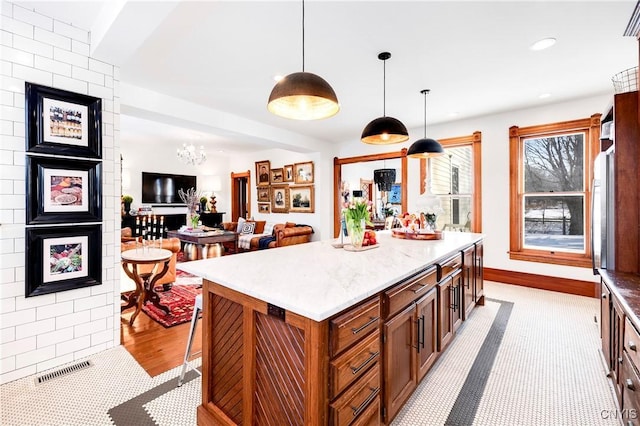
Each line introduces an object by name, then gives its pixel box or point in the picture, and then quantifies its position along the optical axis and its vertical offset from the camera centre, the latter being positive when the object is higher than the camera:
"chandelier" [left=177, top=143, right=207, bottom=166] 6.73 +1.37
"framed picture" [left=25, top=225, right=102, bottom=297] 2.24 -0.36
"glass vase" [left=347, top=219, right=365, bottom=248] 2.35 -0.14
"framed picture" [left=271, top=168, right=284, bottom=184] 8.04 +1.03
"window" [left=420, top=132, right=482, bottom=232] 5.10 +0.60
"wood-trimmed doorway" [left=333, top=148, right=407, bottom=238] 7.26 +0.94
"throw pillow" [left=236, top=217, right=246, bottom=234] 7.98 -0.31
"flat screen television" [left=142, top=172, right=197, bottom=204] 7.87 +0.74
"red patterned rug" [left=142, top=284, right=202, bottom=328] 3.23 -1.15
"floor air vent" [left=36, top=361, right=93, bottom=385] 2.17 -1.23
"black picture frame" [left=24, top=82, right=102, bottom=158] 2.23 +0.74
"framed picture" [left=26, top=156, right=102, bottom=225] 2.24 +0.19
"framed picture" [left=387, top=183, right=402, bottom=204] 10.09 +0.64
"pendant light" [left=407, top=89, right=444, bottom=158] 3.46 +0.76
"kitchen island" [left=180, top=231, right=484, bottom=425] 1.19 -0.60
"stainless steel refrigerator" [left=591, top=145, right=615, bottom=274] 2.19 +0.01
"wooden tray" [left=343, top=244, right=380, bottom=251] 2.39 -0.29
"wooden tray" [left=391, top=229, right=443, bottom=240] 3.09 -0.25
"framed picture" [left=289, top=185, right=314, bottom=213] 7.28 +0.36
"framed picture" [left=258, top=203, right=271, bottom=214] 8.41 +0.14
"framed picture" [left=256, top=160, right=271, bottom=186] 8.36 +1.18
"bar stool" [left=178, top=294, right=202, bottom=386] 1.99 -0.85
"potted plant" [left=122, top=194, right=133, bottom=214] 7.17 +0.27
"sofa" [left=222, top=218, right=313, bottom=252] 6.51 -0.54
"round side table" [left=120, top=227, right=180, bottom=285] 3.87 -0.71
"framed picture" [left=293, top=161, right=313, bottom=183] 7.24 +1.03
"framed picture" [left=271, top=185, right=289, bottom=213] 7.89 +0.39
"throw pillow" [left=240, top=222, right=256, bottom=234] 7.72 -0.38
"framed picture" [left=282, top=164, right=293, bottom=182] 7.75 +1.08
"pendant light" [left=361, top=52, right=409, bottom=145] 2.67 +0.76
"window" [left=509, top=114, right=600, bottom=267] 4.25 +0.34
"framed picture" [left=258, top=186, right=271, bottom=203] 8.42 +0.54
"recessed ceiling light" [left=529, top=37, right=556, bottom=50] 2.67 +1.58
